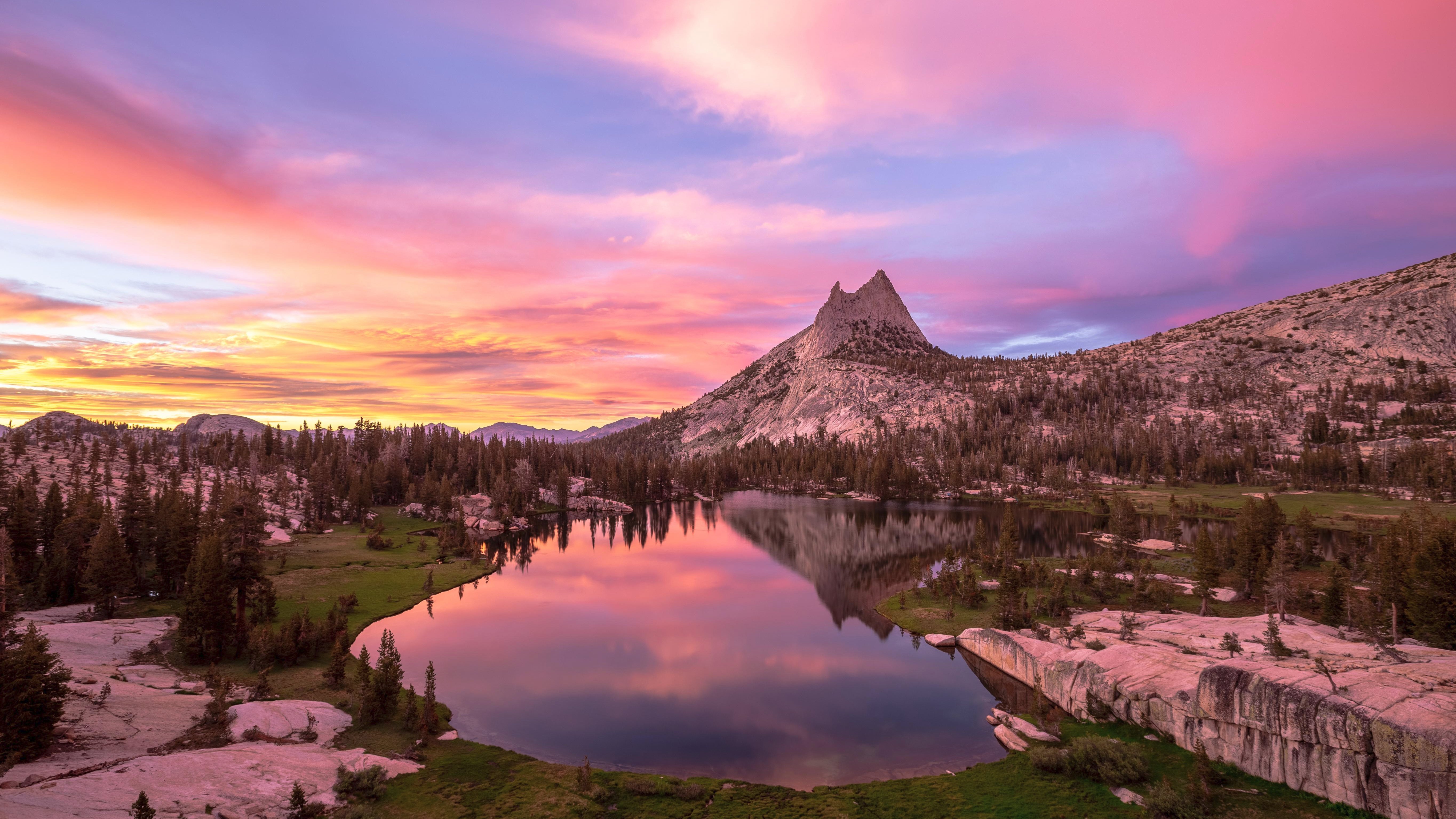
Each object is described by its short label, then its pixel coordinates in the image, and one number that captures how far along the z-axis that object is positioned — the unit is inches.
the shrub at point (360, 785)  1067.9
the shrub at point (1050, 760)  1213.7
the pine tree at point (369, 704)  1422.2
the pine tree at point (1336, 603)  1967.3
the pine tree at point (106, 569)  2128.4
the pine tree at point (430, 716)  1400.1
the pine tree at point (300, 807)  966.4
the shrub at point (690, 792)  1158.3
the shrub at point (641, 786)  1175.0
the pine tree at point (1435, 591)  1649.9
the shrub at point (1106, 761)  1130.0
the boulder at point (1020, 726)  1381.6
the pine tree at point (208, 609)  1754.4
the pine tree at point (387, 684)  1448.1
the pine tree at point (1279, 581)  1940.2
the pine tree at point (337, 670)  1653.5
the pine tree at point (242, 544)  1884.8
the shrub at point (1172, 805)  988.6
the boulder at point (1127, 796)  1060.5
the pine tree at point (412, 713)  1417.3
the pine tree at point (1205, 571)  2212.1
